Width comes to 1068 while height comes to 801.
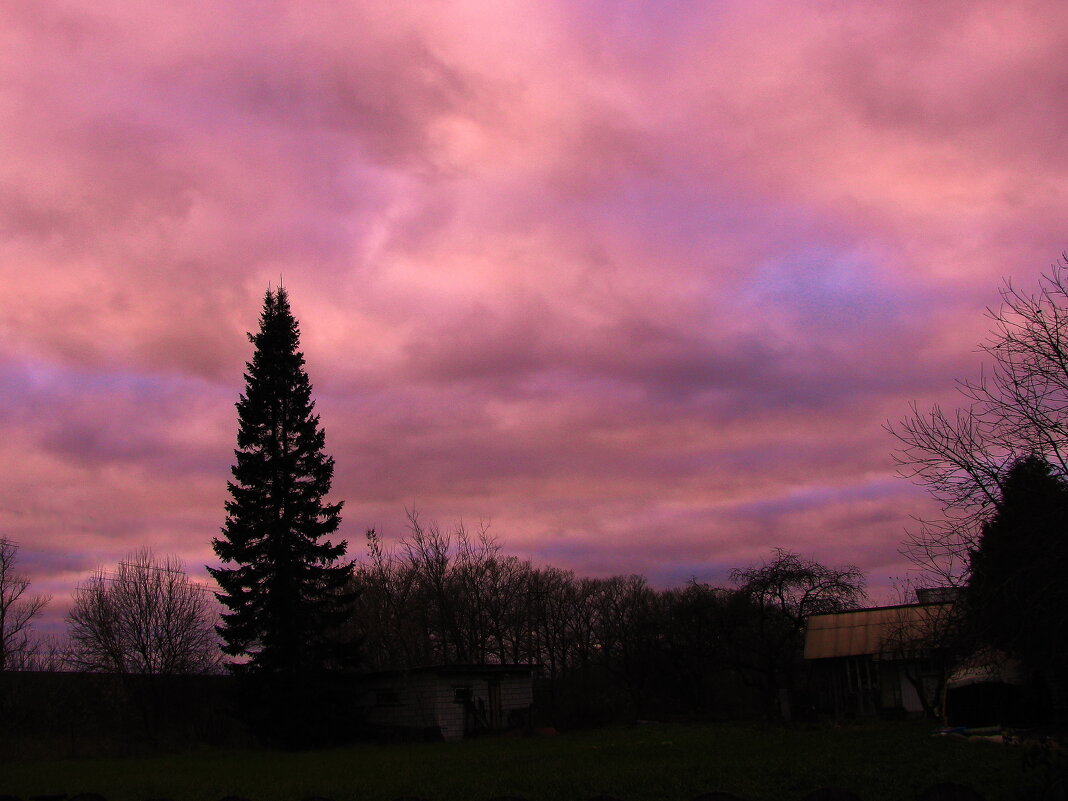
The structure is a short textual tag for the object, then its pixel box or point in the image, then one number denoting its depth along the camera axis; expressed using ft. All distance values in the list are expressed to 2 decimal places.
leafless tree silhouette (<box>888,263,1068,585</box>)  35.73
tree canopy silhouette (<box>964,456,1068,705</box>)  31.48
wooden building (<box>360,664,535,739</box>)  111.34
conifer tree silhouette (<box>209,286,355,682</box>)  109.40
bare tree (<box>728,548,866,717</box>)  114.21
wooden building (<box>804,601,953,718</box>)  110.11
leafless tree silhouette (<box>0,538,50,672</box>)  144.66
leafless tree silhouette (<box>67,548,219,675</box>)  119.44
